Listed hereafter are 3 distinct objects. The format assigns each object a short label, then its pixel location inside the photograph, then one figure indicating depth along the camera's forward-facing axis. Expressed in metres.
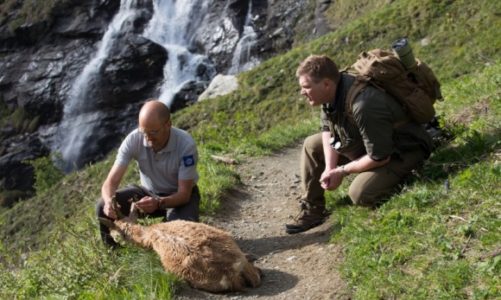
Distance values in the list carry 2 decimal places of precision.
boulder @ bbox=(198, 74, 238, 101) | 25.88
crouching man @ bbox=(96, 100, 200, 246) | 5.43
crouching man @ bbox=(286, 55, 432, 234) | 4.94
